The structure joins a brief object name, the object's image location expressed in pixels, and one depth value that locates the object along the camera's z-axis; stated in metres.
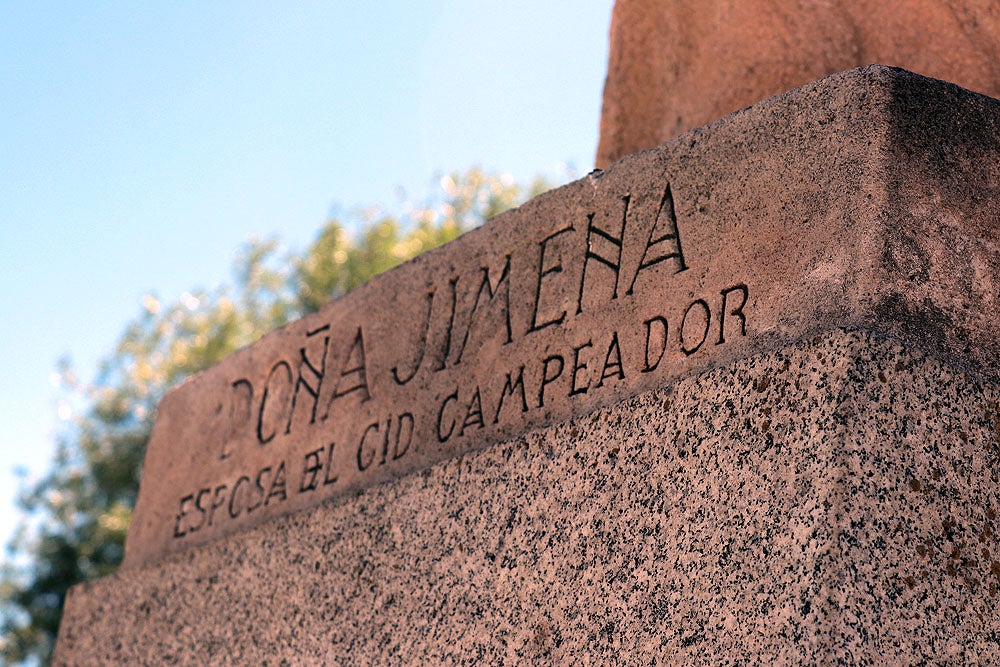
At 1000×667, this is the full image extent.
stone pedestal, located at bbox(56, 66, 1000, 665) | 2.32
